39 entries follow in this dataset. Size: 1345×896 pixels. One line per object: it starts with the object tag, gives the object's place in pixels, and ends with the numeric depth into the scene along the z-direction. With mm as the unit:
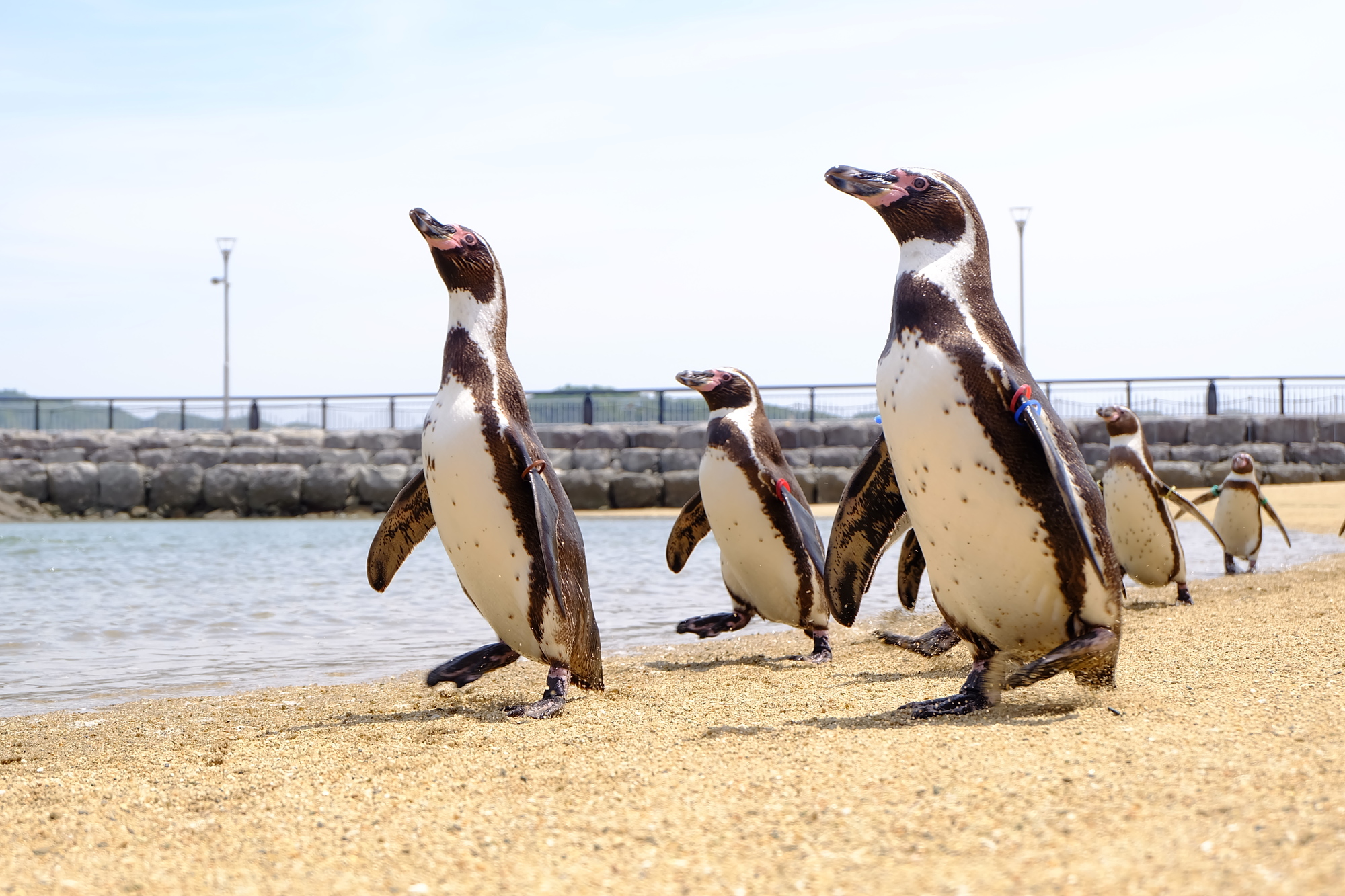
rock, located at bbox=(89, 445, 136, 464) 23922
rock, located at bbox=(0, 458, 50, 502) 22516
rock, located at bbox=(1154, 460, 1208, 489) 21484
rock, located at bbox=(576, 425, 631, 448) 24266
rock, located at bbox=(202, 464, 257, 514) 22906
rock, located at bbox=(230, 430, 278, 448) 24312
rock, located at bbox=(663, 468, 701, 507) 22906
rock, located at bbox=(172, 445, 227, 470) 23750
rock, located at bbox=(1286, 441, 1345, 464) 23188
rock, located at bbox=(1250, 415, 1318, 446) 23438
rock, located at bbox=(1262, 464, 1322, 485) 22469
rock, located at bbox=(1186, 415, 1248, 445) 23312
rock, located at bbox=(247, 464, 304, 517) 22844
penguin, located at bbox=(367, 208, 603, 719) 4125
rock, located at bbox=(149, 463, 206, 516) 22797
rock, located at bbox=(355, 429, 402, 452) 24375
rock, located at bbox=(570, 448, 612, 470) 23656
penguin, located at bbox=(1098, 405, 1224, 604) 7625
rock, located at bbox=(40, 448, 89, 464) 23781
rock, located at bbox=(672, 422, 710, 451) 23781
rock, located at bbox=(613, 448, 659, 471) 23594
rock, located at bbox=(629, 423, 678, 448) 24078
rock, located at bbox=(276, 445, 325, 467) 23875
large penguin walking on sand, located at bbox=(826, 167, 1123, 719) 3260
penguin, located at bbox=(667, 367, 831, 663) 5844
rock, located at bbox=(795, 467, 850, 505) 21891
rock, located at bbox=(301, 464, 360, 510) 22781
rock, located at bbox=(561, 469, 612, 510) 22766
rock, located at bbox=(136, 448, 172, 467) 23766
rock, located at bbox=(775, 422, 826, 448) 23797
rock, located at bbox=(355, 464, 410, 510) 22484
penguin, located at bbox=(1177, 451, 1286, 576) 9727
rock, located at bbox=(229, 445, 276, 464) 23828
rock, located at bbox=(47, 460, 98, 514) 22578
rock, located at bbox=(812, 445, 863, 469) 23000
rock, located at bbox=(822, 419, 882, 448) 23609
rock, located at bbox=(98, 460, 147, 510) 22641
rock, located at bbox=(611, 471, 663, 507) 22953
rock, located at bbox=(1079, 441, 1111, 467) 22531
